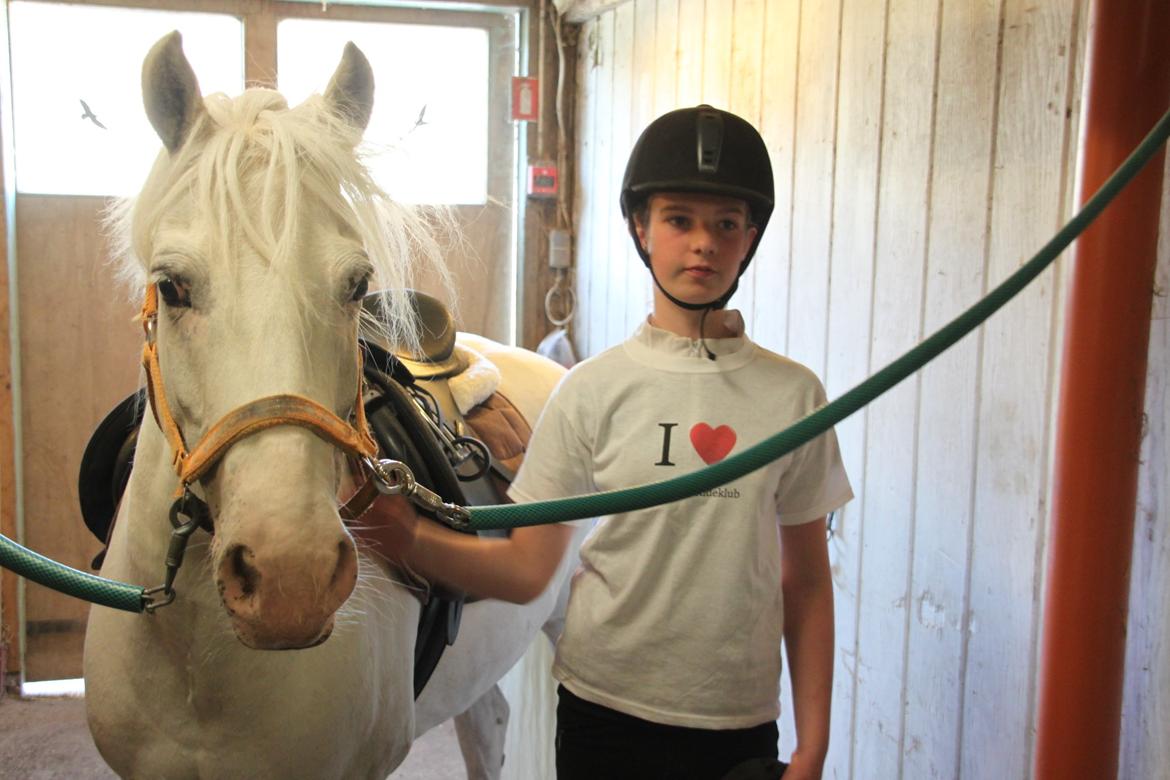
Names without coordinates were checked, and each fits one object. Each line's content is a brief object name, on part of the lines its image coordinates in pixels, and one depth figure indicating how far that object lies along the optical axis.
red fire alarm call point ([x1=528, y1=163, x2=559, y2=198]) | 3.31
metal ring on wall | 3.38
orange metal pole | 1.06
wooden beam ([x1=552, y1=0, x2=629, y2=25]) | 3.03
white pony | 0.74
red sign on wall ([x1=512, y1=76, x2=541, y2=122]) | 3.26
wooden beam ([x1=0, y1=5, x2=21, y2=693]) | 2.92
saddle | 1.27
